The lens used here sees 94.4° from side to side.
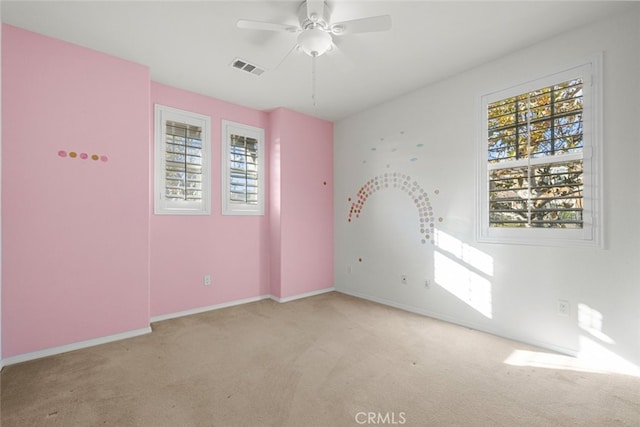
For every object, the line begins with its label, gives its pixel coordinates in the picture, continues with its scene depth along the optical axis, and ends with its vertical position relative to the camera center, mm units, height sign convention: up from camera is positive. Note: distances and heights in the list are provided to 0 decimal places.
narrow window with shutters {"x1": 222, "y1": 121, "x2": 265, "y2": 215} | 3857 +601
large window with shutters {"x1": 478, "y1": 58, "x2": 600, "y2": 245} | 2365 +461
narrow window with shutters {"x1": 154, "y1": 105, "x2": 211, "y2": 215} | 3352 +602
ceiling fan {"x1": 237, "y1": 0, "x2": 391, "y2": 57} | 1962 +1274
